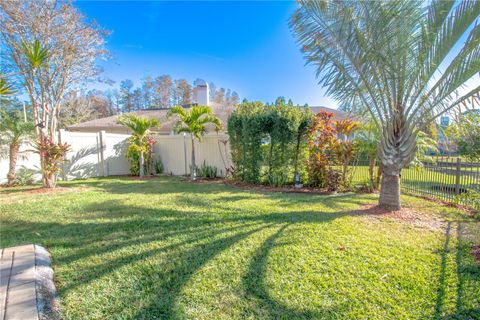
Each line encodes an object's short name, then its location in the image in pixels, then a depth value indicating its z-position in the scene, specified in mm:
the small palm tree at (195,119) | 9016
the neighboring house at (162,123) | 17094
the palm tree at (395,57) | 4070
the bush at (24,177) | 8375
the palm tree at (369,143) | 6706
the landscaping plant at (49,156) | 7445
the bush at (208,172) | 10016
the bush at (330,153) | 7145
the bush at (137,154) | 10562
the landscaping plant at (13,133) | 7879
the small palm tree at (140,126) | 10281
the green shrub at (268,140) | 7727
